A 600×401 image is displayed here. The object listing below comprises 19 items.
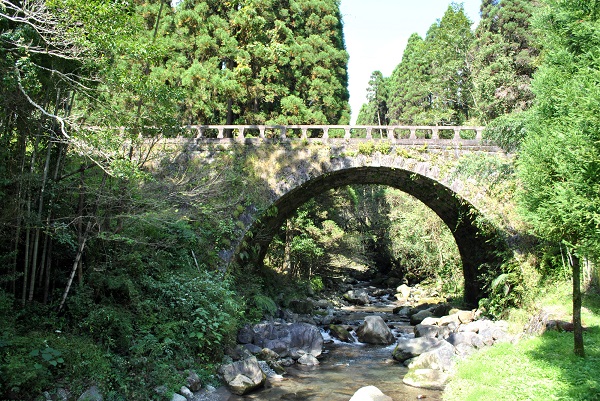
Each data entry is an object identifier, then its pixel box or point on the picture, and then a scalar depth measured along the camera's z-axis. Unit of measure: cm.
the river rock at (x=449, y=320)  1739
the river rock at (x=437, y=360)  1141
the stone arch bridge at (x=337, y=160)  1706
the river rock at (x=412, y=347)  1352
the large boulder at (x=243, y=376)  1025
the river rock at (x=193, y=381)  957
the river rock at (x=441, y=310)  2047
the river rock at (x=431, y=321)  1801
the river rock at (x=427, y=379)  1070
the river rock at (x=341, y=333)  1662
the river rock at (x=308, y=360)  1330
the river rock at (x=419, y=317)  1964
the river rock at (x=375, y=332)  1612
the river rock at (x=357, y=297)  2641
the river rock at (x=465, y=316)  1750
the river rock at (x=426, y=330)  1596
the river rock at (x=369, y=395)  899
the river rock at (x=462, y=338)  1313
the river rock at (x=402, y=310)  2247
